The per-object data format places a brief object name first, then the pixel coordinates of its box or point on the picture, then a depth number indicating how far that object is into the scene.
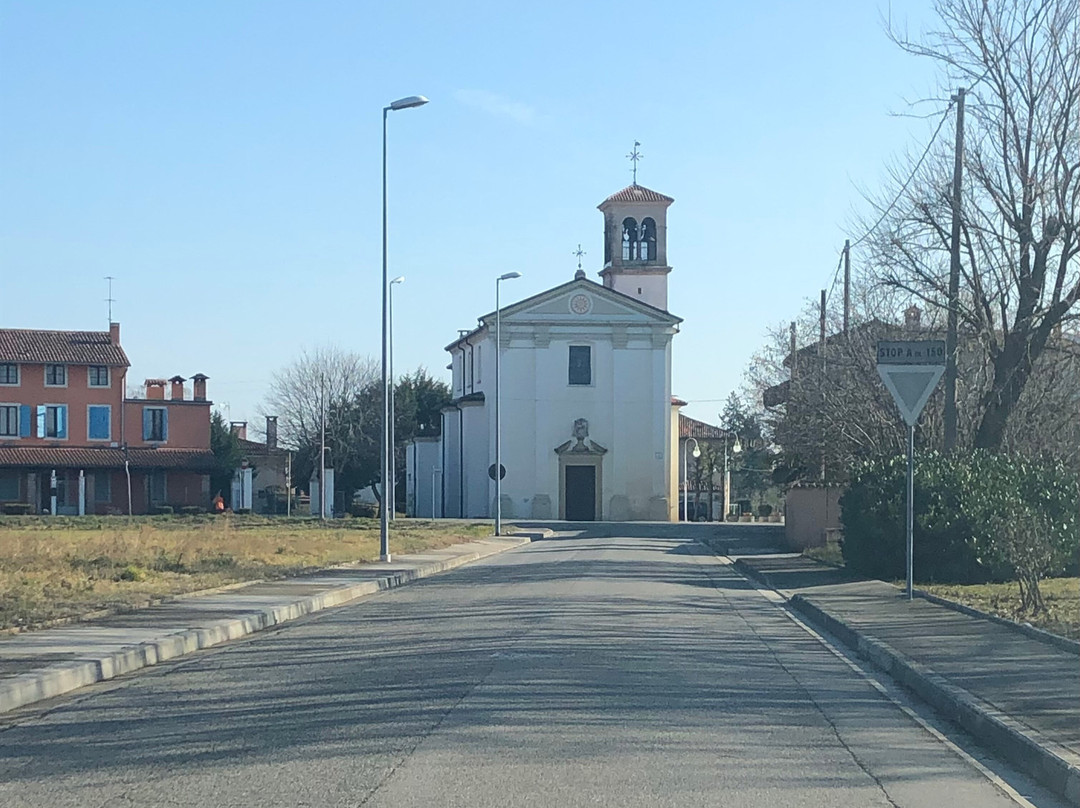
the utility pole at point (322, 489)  59.19
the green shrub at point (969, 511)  20.95
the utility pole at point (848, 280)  31.94
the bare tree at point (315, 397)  86.19
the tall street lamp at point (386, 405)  27.28
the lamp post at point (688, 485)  72.06
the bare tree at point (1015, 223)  21.47
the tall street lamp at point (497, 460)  47.67
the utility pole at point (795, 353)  36.60
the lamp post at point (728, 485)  68.94
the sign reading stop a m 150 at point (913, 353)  17.55
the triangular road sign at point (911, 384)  17.47
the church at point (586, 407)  67.62
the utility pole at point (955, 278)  22.66
